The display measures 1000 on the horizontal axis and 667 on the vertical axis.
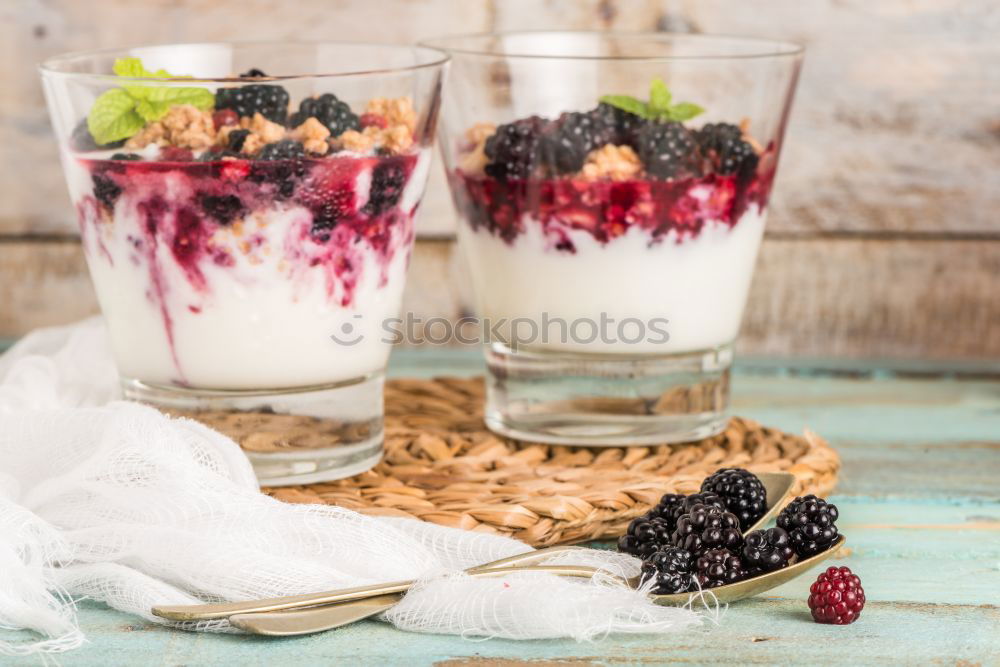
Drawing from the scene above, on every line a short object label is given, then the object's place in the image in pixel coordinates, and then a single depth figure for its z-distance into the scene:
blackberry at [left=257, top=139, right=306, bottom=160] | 0.77
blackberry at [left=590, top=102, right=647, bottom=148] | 0.81
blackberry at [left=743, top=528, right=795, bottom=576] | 0.74
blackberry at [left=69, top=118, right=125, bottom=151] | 0.78
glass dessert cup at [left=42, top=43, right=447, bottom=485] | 0.77
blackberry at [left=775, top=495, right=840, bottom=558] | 0.74
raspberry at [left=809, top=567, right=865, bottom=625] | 0.73
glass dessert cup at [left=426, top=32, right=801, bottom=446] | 0.81
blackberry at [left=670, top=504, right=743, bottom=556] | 0.74
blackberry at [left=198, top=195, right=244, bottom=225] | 0.77
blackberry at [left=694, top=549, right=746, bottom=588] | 0.73
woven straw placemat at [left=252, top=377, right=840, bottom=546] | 0.77
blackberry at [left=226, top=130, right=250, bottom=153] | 0.77
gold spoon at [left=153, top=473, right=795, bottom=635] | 0.72
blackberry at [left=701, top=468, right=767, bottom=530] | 0.76
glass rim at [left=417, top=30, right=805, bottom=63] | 0.81
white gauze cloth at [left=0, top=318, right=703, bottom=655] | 0.72
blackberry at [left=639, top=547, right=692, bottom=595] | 0.73
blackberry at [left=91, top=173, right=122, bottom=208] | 0.78
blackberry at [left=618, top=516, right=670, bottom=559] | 0.75
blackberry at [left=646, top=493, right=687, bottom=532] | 0.76
